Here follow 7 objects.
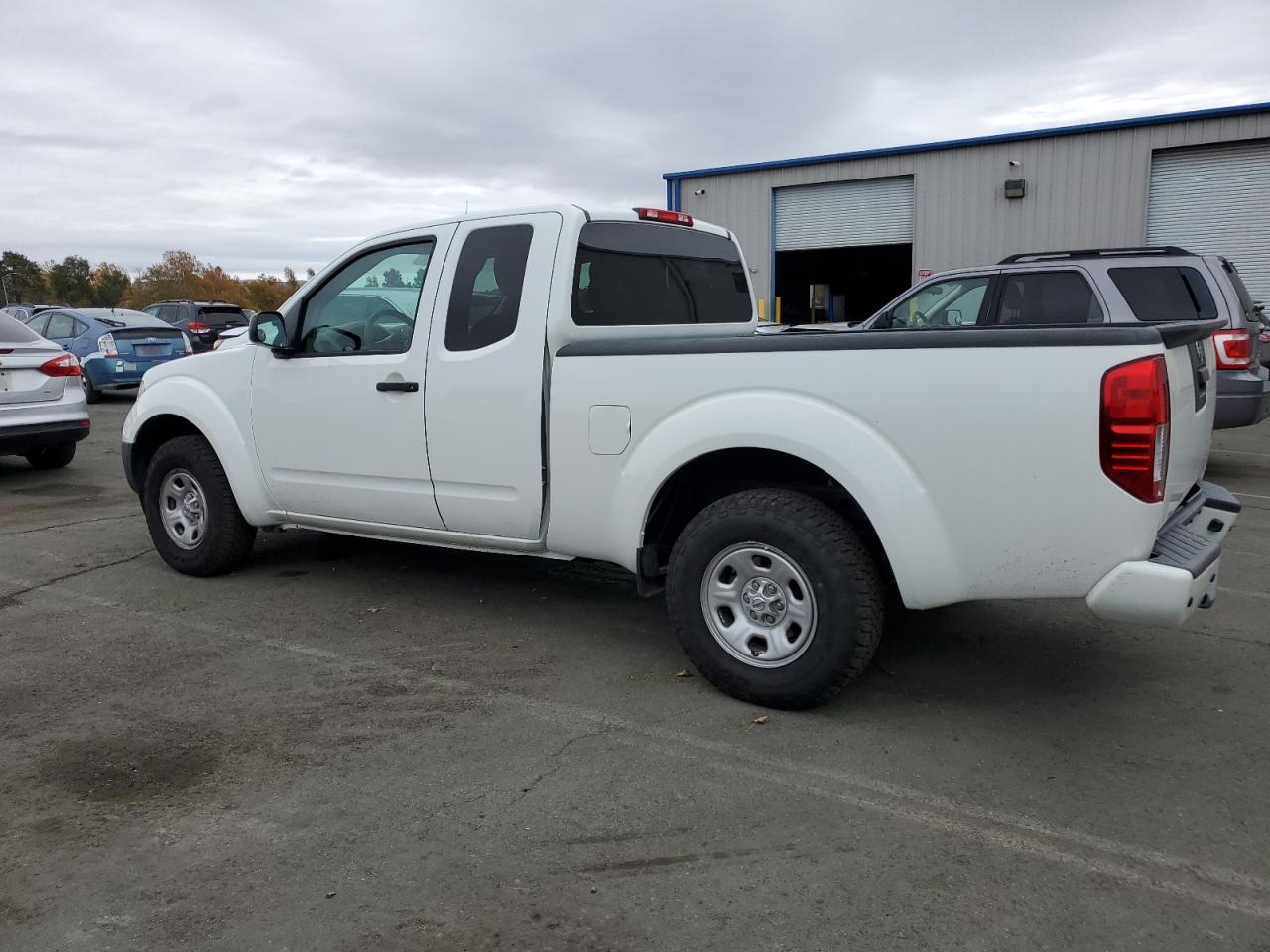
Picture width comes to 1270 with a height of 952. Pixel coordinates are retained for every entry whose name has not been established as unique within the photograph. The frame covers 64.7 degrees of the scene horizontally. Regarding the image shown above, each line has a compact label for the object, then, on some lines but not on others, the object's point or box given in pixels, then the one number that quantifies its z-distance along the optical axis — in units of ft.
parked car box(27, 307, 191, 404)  54.65
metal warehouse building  55.52
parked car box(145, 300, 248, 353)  69.67
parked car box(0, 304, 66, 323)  60.36
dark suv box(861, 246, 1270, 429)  27.25
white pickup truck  10.39
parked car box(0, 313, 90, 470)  28.78
